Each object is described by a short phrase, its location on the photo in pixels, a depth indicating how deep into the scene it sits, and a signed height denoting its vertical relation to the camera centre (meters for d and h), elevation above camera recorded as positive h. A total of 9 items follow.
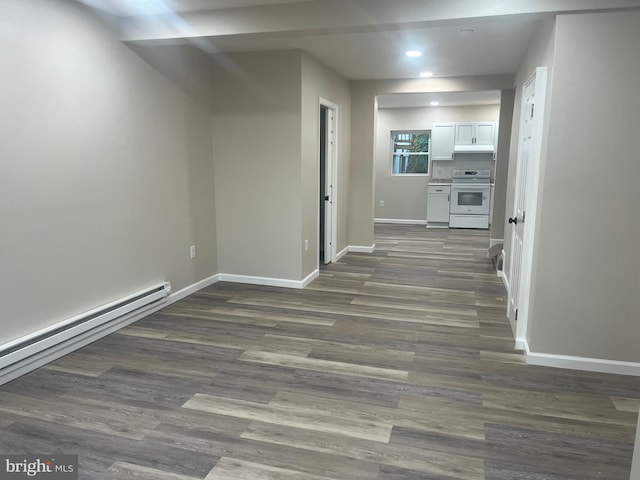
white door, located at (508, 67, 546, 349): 3.06 -0.24
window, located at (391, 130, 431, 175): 9.85 +0.32
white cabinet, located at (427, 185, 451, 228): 9.39 -0.80
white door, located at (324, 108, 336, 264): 5.77 -0.30
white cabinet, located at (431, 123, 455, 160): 9.34 +0.56
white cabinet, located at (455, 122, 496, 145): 9.11 +0.69
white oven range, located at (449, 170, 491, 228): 9.12 -0.65
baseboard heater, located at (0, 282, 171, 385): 2.74 -1.17
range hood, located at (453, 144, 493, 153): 9.09 +0.39
